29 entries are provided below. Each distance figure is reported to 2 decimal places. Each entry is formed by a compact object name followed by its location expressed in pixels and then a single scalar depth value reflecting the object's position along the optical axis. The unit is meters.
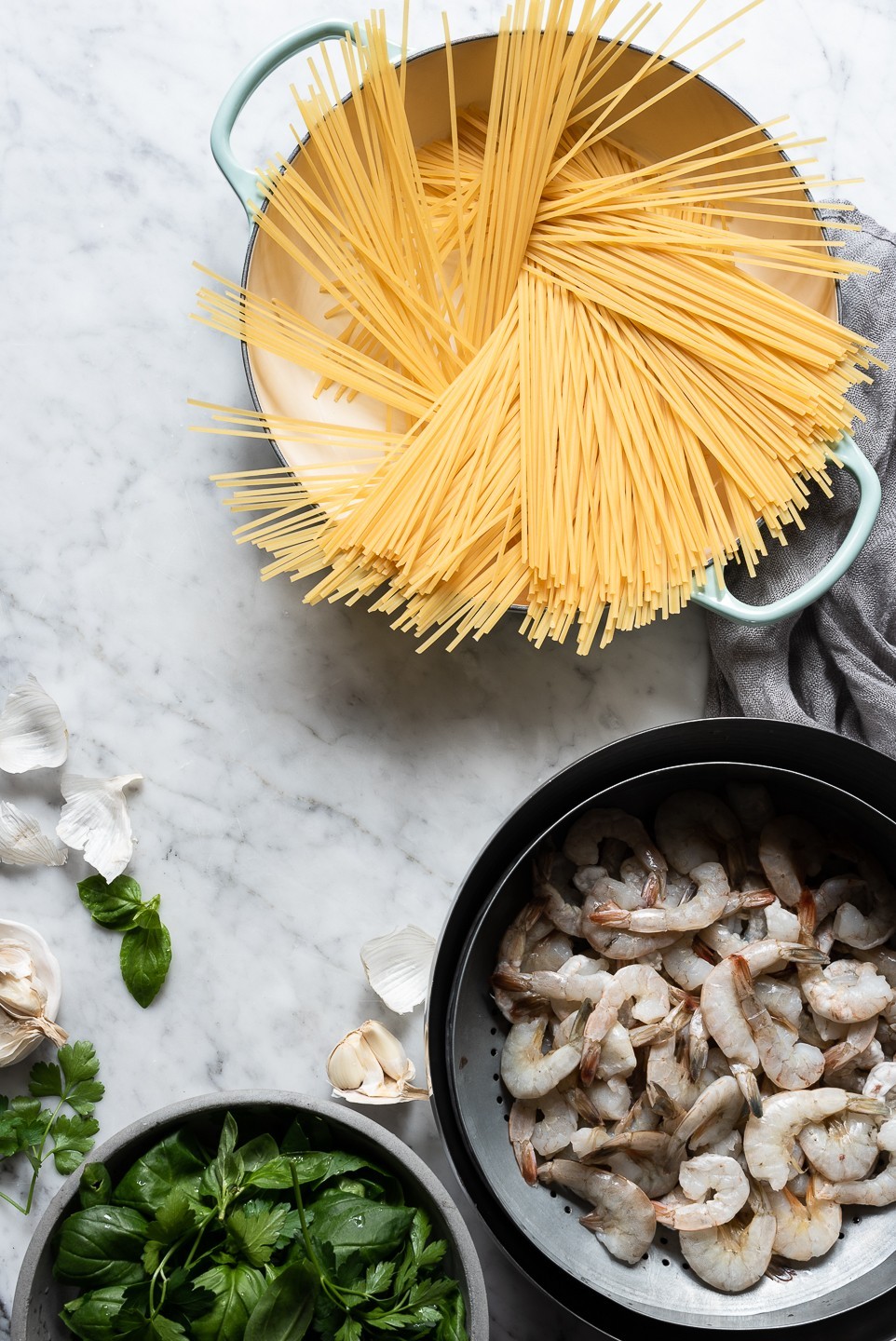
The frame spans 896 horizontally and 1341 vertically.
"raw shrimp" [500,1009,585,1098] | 0.74
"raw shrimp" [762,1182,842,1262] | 0.74
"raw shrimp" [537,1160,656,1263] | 0.74
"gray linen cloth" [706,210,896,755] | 0.82
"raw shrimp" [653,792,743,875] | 0.78
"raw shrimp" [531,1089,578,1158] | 0.76
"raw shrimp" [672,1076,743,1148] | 0.74
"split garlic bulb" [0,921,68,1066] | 0.81
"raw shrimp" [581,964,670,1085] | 0.73
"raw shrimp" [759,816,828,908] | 0.77
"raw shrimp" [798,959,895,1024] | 0.74
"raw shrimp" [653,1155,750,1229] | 0.73
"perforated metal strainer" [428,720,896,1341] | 0.72
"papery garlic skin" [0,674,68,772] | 0.85
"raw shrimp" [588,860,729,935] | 0.75
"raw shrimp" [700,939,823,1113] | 0.74
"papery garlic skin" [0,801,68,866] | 0.84
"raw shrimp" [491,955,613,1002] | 0.74
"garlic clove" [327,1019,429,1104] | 0.79
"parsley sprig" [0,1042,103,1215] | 0.82
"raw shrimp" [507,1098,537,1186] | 0.75
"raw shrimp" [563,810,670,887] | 0.77
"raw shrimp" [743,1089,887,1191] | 0.74
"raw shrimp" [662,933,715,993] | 0.78
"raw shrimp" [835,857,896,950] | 0.77
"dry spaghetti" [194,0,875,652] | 0.73
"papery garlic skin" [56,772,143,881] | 0.84
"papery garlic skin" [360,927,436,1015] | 0.82
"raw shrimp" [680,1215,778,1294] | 0.74
